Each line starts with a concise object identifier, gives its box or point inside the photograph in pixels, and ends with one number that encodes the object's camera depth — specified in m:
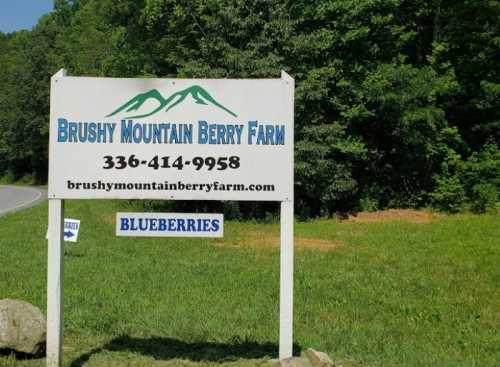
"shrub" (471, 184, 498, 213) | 22.12
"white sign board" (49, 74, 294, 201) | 4.78
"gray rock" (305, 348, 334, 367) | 4.62
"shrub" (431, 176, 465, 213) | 23.06
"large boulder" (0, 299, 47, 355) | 4.89
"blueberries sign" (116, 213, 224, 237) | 4.78
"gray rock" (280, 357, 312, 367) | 4.66
